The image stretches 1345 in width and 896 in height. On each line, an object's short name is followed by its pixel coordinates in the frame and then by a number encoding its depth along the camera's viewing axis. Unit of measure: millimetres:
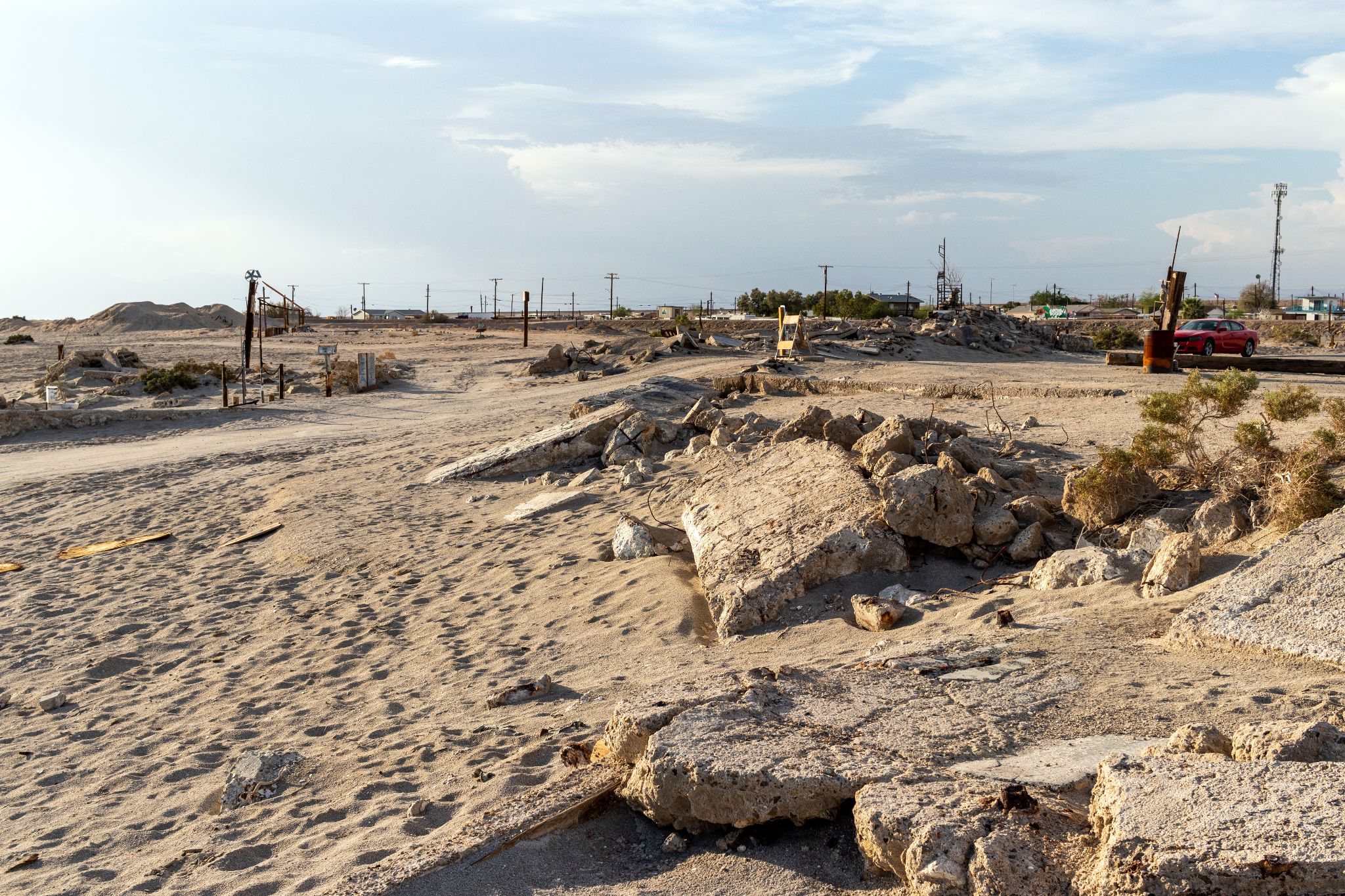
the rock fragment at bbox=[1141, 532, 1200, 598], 4957
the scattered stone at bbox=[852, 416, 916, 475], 7410
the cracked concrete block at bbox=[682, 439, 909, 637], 6242
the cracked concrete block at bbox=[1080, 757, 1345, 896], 2391
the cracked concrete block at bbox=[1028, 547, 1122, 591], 5410
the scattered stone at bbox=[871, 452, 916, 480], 7107
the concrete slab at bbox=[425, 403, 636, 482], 11570
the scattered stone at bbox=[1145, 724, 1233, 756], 3123
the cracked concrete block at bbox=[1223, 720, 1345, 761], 2965
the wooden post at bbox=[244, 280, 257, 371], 21406
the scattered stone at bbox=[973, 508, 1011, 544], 6520
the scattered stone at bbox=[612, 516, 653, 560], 7953
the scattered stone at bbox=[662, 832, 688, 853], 3463
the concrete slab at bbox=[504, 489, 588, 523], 9758
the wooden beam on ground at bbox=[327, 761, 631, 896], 3381
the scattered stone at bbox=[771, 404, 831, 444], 8648
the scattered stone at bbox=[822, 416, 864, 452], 8312
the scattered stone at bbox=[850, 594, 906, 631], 5684
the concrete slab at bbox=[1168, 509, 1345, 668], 3982
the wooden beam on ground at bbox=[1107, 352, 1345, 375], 18781
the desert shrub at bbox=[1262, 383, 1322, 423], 6785
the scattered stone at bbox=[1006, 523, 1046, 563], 6355
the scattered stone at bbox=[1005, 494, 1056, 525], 6613
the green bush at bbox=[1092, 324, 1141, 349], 39312
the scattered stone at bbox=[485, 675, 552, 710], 5508
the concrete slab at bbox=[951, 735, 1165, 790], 3201
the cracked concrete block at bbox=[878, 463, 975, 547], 6480
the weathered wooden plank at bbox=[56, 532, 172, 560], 10281
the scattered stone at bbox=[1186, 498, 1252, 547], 5590
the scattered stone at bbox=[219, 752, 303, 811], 4625
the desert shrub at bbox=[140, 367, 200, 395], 24109
